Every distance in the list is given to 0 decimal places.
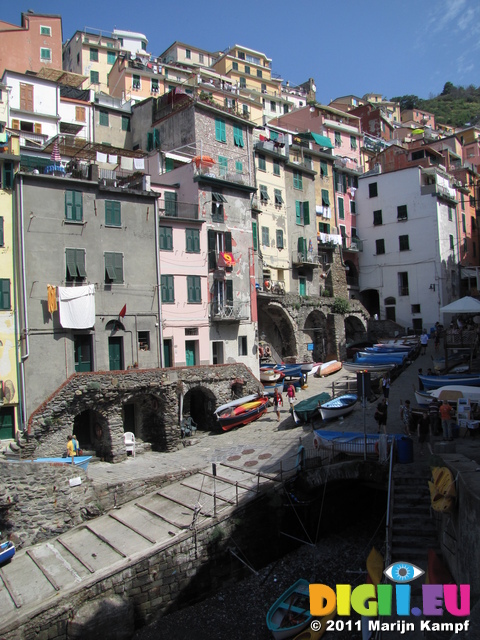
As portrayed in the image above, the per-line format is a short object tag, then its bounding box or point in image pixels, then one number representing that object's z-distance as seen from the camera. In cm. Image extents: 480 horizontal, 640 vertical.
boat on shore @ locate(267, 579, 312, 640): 1577
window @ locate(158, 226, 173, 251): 3216
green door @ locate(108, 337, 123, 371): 2936
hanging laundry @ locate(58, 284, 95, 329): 2706
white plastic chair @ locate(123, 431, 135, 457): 2769
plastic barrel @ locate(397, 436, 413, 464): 1967
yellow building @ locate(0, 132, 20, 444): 2566
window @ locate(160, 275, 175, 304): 3200
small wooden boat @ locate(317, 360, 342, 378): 4306
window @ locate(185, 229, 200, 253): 3363
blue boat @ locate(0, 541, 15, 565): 1844
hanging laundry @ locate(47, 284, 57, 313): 2672
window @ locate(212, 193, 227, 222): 3562
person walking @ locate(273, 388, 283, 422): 3170
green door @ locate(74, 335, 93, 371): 2806
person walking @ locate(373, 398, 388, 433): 2327
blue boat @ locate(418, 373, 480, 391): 2798
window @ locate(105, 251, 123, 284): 2920
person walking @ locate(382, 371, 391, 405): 2860
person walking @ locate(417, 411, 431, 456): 2181
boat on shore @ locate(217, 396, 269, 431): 3074
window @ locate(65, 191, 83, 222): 2795
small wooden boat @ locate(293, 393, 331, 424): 2873
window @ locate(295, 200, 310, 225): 5034
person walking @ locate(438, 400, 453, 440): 2034
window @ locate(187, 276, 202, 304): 3353
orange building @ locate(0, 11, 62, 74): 5344
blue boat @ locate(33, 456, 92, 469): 2322
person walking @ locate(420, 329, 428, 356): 4809
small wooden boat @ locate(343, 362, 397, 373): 3856
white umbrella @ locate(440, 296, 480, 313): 3462
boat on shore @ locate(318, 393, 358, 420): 2814
